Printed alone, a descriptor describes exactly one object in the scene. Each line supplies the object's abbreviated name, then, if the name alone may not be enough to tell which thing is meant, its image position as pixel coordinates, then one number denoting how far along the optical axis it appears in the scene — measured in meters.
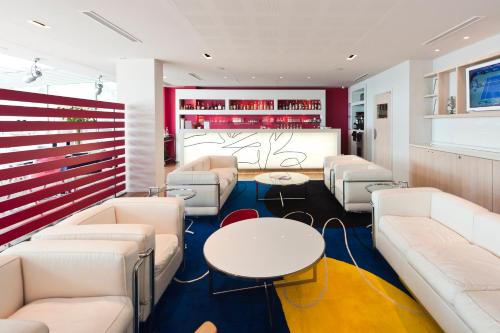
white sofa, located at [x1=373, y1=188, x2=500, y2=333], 1.78
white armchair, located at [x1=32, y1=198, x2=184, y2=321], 2.05
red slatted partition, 3.72
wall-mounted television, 4.46
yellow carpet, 2.18
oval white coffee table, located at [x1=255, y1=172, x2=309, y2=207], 5.46
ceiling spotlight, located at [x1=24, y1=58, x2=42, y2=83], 6.74
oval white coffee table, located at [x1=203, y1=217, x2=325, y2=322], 2.08
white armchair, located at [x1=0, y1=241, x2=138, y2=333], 1.72
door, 7.96
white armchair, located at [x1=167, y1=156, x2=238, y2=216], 4.52
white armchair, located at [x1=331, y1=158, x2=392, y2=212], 4.55
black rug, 4.58
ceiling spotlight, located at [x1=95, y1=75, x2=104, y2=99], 8.93
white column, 6.46
